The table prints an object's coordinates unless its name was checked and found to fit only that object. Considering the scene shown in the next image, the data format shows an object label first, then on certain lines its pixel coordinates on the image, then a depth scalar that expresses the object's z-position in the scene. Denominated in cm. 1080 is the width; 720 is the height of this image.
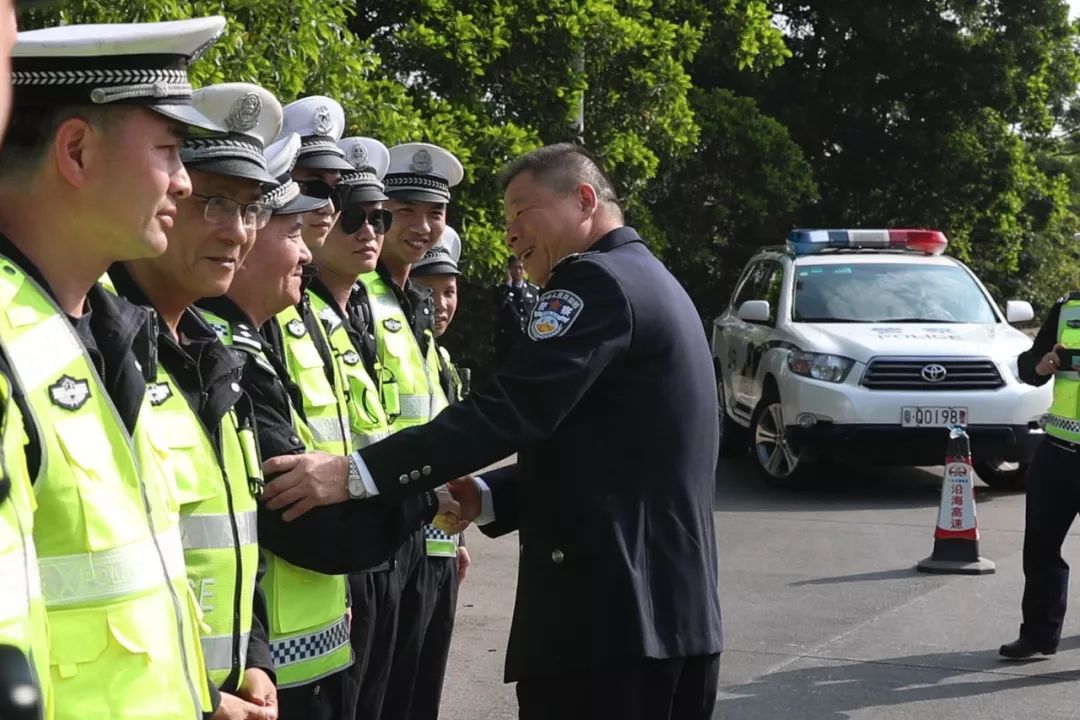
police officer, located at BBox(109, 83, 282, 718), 270
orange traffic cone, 898
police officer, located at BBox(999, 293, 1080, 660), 701
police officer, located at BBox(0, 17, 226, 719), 188
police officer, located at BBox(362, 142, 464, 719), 454
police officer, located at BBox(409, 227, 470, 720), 472
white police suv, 1144
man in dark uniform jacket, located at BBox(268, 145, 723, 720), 355
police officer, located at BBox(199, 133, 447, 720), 335
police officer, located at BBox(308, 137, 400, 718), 407
